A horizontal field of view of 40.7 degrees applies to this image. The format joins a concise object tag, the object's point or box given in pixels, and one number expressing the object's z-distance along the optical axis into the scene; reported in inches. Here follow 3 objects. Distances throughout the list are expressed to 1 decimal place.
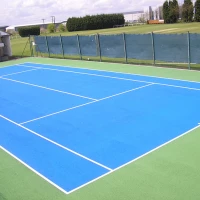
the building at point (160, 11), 3123.4
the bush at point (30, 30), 2160.7
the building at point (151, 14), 3113.8
